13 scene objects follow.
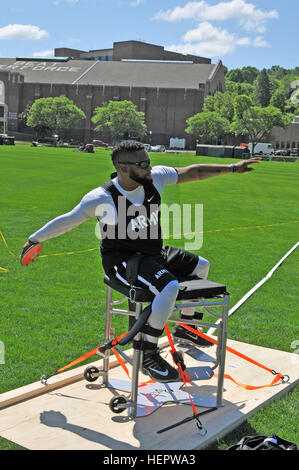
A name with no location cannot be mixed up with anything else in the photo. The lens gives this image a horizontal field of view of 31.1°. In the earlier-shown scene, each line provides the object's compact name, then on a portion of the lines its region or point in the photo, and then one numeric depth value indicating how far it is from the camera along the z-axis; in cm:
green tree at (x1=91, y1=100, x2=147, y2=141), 10281
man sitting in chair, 383
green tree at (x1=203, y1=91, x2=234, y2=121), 10406
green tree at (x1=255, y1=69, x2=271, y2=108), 14862
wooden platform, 360
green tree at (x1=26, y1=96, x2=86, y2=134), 10162
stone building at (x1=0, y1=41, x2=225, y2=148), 10900
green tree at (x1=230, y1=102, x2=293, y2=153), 9594
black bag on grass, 319
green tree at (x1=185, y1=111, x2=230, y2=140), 9819
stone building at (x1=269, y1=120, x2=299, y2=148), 11375
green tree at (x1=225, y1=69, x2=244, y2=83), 19062
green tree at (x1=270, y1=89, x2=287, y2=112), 13075
